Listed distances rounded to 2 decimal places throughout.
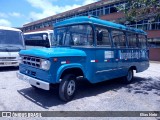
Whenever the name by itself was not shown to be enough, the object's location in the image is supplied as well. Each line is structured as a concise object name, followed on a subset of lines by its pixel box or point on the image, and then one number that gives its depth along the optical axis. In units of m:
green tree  6.51
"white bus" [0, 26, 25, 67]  7.93
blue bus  3.86
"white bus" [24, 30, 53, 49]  10.06
